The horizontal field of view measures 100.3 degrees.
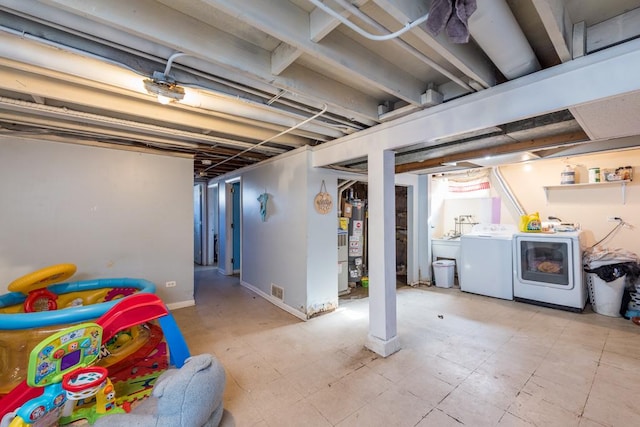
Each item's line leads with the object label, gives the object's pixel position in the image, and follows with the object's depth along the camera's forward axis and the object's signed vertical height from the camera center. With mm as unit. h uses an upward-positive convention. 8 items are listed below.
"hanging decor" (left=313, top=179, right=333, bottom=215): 3516 +183
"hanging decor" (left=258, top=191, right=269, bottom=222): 4172 +189
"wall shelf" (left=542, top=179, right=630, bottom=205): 3662 +392
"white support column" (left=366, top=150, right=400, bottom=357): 2525 -414
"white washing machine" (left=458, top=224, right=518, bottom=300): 4008 -746
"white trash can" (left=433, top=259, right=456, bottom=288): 4738 -1056
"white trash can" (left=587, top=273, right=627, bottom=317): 3287 -1045
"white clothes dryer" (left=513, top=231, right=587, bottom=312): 3461 -793
